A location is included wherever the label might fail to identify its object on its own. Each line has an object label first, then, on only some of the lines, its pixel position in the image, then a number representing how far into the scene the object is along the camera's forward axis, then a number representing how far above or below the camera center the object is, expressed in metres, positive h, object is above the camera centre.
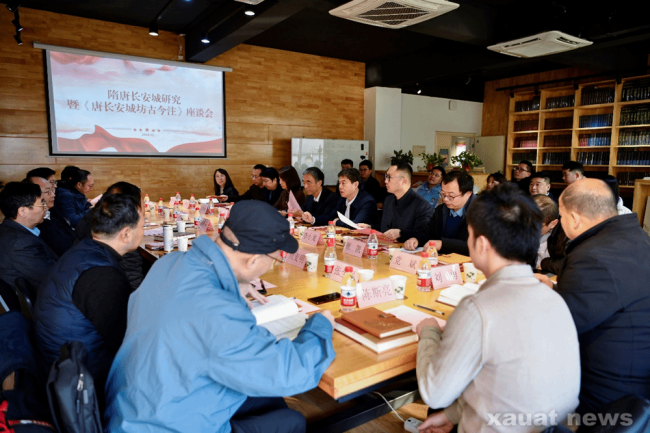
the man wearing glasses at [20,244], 2.38 -0.48
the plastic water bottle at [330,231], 3.09 -0.50
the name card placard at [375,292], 1.86 -0.58
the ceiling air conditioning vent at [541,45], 4.61 +1.48
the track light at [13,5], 4.48 +1.72
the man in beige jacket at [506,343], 1.10 -0.47
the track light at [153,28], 5.82 +1.93
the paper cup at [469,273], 2.23 -0.57
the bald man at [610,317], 1.38 -0.50
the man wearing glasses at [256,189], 6.40 -0.37
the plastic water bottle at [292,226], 3.70 -0.56
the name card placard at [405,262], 2.43 -0.58
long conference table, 1.32 -0.65
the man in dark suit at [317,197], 4.74 -0.37
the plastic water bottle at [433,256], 2.57 -0.56
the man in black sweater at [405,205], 3.63 -0.33
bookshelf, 7.48 +0.83
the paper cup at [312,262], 2.49 -0.58
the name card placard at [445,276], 2.14 -0.57
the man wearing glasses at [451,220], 3.04 -0.42
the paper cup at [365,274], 2.18 -0.57
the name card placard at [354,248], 2.83 -0.57
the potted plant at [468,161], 7.55 +0.13
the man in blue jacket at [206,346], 1.10 -0.50
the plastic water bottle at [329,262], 2.42 -0.56
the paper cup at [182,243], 3.04 -0.59
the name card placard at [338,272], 2.30 -0.60
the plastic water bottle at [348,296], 1.77 -0.56
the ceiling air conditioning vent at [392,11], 3.67 +1.47
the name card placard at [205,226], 3.77 -0.57
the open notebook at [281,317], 1.56 -0.62
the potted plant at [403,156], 8.59 +0.24
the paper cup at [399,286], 1.98 -0.57
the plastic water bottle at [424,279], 2.09 -0.57
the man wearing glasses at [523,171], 6.98 -0.03
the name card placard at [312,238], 3.18 -0.56
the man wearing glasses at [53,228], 3.72 -0.61
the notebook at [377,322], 1.49 -0.59
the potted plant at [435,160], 7.61 +0.15
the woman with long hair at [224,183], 6.77 -0.31
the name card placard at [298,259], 2.58 -0.60
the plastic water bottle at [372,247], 2.82 -0.55
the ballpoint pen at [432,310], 1.80 -0.63
